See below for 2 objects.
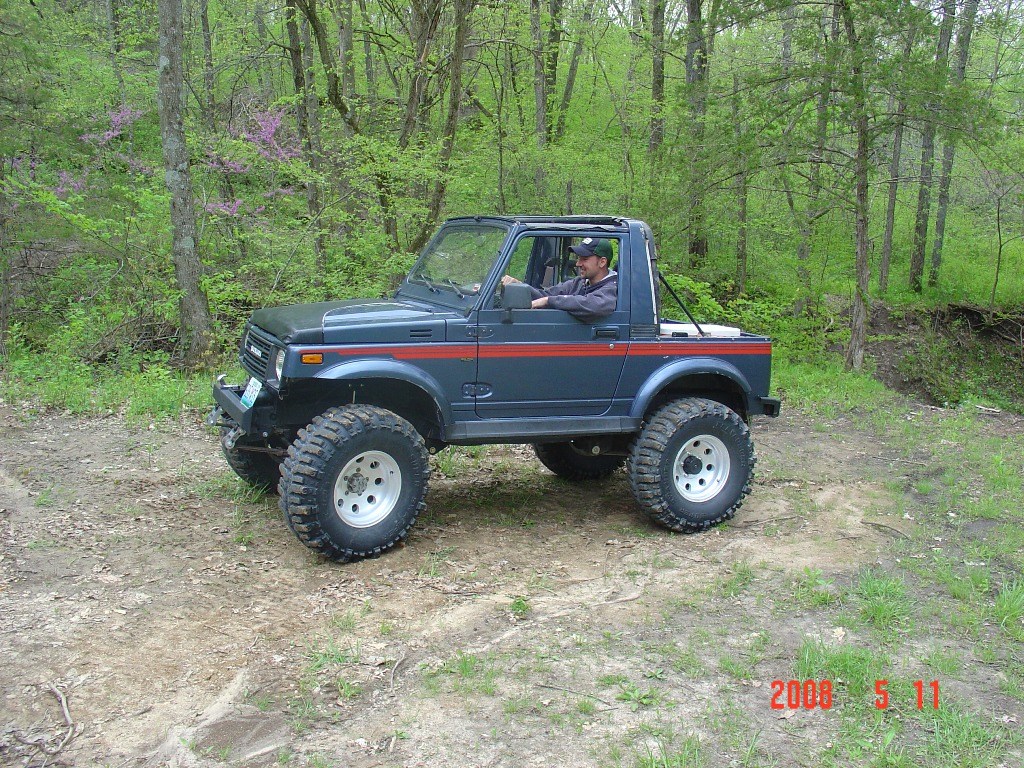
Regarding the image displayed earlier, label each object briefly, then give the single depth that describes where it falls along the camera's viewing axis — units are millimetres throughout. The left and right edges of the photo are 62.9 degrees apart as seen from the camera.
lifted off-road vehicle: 4891
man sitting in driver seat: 5457
